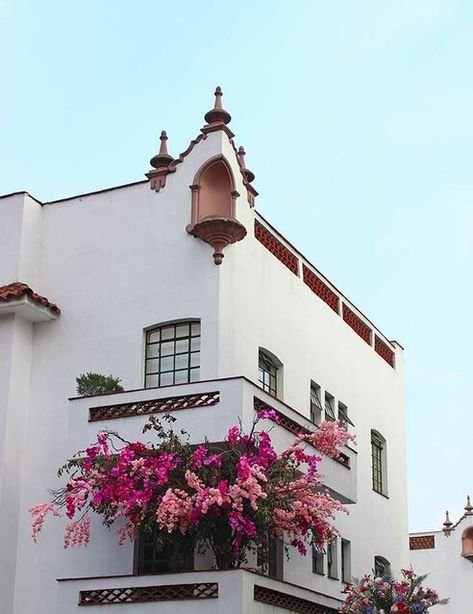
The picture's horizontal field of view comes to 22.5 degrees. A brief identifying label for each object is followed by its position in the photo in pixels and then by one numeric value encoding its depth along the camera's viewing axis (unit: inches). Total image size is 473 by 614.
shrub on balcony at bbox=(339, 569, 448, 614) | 815.7
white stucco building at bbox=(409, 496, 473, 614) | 1520.7
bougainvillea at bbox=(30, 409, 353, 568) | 744.3
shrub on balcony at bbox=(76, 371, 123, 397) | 880.3
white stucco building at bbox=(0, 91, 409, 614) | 826.2
